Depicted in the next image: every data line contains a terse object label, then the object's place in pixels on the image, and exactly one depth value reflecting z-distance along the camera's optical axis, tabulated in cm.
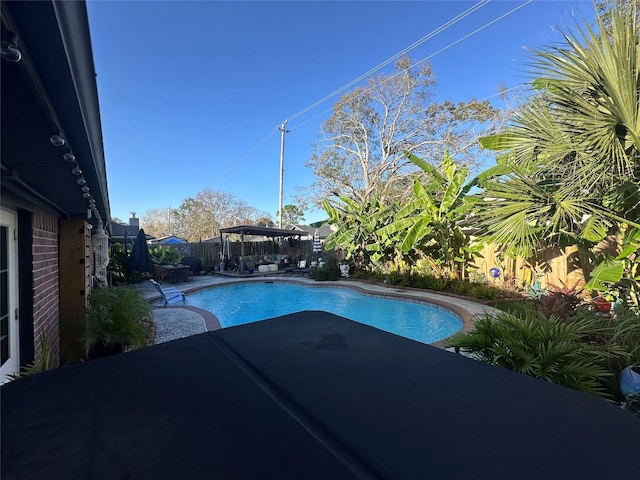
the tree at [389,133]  1950
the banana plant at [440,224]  951
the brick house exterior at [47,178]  109
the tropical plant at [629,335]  326
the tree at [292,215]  4359
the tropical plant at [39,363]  278
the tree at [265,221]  3997
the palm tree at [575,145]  361
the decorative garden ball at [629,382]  283
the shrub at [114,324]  443
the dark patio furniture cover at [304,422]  88
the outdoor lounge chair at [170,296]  933
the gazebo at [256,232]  1638
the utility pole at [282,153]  2675
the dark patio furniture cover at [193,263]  1723
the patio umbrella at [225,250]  1865
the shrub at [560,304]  480
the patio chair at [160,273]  1480
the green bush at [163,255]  1614
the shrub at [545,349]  291
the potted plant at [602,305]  576
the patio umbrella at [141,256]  1285
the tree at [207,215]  3525
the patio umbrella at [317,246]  1927
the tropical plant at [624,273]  448
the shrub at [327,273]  1478
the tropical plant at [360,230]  1243
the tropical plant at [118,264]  1330
